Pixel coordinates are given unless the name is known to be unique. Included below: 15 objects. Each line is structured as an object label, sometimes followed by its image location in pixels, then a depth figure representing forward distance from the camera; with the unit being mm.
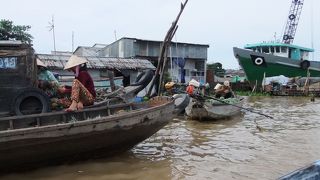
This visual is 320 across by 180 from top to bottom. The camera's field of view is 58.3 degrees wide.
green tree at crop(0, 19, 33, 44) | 15882
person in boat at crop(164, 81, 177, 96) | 8004
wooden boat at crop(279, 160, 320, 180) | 2336
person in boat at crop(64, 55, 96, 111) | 4795
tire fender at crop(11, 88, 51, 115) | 4520
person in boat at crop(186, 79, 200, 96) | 8752
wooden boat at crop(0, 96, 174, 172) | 4154
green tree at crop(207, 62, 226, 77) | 31020
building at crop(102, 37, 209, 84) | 16615
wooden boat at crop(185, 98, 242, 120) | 9000
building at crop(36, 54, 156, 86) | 12905
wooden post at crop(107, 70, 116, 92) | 7545
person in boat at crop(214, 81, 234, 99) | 10157
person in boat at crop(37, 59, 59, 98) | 5319
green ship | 20760
